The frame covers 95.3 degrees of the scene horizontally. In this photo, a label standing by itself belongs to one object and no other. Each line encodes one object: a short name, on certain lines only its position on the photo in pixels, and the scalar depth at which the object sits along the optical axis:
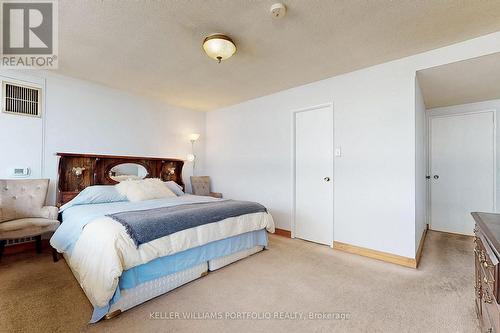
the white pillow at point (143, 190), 3.25
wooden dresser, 1.08
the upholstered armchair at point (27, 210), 2.52
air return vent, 2.89
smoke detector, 1.81
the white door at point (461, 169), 3.66
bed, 1.71
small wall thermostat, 2.93
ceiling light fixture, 2.17
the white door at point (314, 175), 3.36
